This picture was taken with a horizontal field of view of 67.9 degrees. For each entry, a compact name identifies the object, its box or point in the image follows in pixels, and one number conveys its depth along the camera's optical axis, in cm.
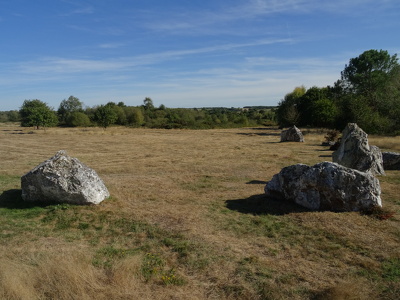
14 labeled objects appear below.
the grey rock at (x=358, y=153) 1476
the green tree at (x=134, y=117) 8106
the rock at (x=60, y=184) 1049
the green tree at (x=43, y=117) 5900
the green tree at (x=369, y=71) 4701
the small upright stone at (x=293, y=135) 3453
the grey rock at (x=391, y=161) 1717
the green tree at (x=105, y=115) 6056
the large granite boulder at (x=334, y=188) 996
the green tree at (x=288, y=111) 5444
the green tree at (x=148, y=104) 10676
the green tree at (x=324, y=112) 4781
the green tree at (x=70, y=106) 9481
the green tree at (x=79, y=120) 7681
